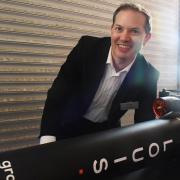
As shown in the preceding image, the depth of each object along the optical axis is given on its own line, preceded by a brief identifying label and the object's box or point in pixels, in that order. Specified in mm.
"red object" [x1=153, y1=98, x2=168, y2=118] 1622
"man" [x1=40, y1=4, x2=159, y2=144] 1831
